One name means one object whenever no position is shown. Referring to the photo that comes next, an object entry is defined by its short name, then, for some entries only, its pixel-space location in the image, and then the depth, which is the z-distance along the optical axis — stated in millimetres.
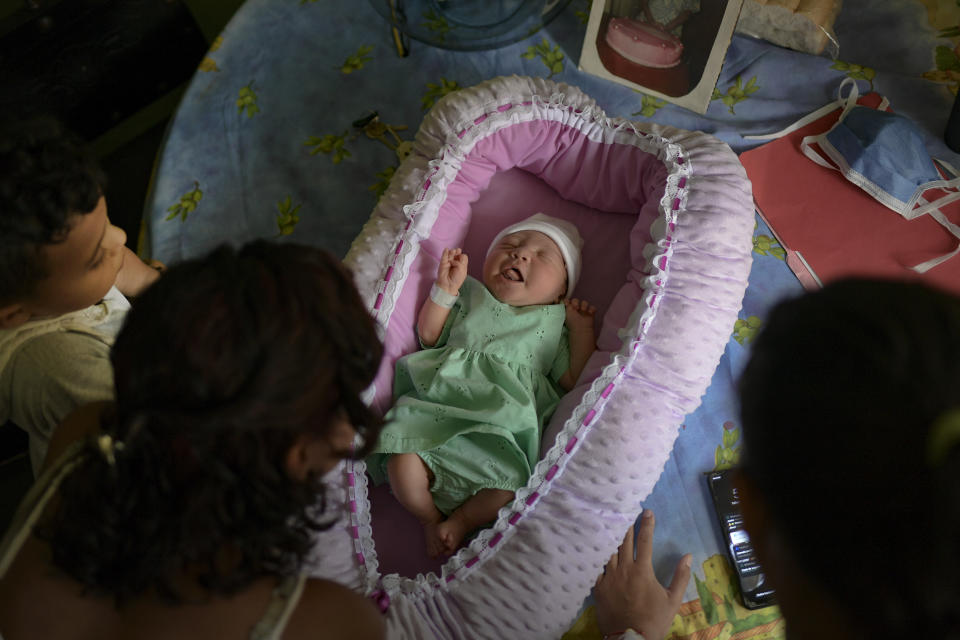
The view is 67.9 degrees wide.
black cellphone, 1252
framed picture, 1630
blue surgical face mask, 1557
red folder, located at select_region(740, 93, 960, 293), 1533
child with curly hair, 876
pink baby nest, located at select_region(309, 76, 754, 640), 1154
